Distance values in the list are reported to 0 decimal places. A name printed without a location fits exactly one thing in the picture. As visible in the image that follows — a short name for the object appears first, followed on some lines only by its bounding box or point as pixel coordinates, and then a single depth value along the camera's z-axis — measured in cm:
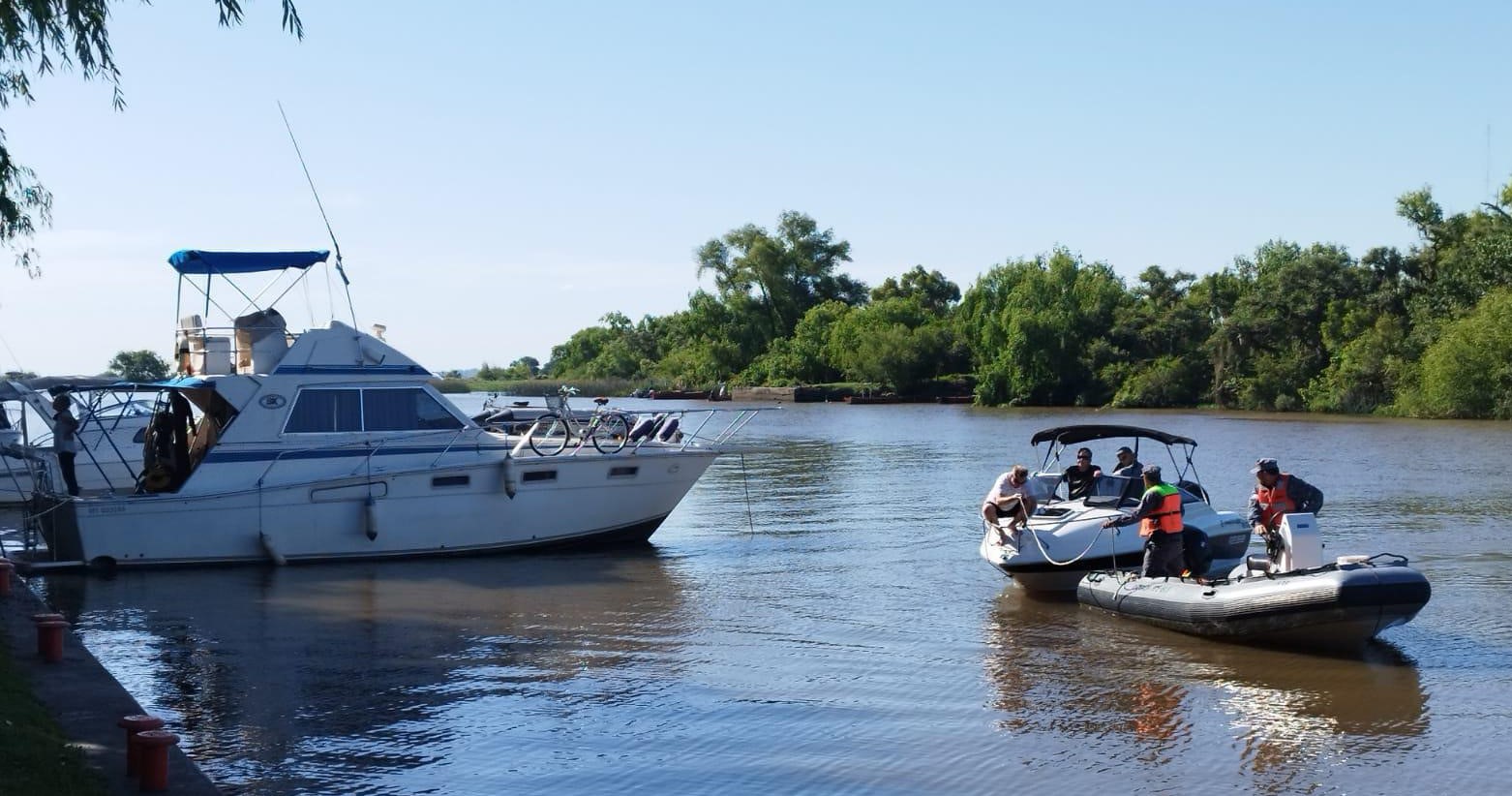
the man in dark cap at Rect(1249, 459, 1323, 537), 1628
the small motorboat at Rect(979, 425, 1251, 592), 1783
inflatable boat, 1392
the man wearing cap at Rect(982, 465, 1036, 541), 1864
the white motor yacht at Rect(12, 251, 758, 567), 2005
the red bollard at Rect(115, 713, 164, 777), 855
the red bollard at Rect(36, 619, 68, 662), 1180
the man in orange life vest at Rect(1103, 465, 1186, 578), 1580
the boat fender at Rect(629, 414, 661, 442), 2264
